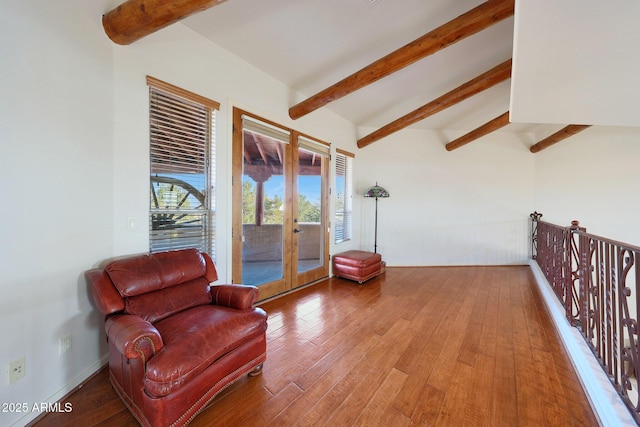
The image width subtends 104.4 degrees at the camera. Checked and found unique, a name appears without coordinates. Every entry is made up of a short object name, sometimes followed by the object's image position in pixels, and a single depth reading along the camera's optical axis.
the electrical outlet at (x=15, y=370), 1.36
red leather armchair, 1.29
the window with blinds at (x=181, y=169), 2.22
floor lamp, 4.95
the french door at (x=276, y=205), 2.99
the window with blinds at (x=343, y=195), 4.77
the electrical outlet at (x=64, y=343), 1.64
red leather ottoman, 4.16
